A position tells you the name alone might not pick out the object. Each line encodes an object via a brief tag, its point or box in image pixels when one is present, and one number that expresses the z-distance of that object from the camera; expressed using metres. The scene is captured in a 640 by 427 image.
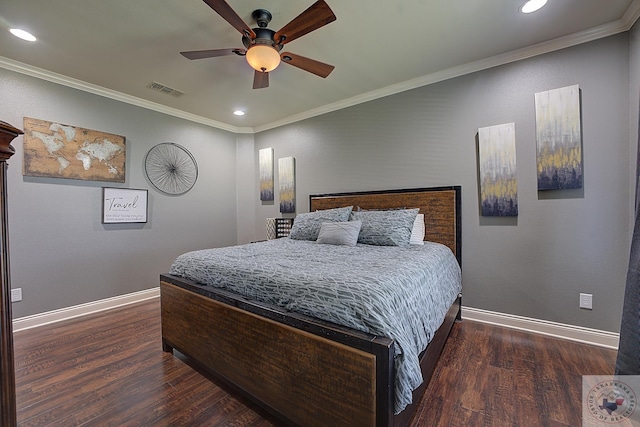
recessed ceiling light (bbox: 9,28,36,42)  2.20
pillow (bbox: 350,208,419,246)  2.63
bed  1.12
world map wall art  2.77
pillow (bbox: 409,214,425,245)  2.73
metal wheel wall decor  3.70
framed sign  3.27
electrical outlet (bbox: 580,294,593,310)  2.29
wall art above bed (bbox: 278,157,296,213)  4.29
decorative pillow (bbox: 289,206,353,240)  3.13
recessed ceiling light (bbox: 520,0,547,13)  1.94
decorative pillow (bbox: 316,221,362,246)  2.71
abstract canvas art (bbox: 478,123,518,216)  2.58
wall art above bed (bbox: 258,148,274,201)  4.54
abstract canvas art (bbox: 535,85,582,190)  2.30
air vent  3.13
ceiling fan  1.72
